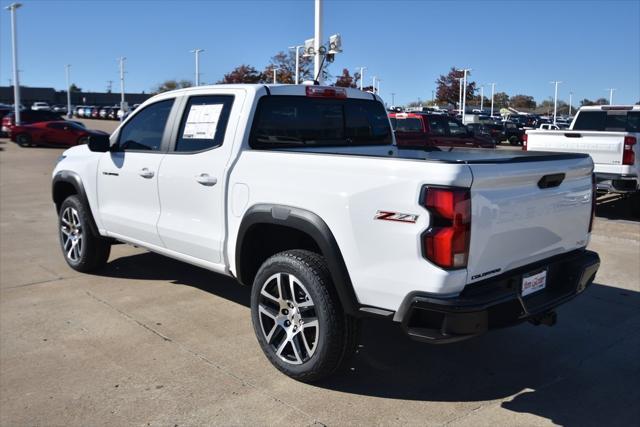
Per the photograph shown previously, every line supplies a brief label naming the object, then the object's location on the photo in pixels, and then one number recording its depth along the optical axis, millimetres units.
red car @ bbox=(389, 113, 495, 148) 15552
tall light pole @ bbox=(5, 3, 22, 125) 36719
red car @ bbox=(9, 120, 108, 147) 26781
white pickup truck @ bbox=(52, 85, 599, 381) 3072
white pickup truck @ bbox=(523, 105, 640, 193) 9359
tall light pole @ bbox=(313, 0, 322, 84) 14336
